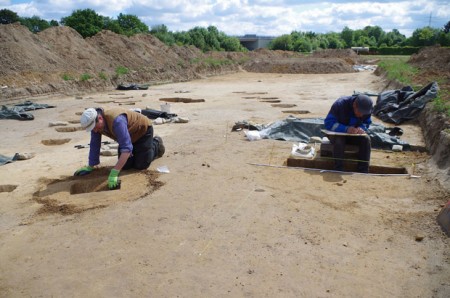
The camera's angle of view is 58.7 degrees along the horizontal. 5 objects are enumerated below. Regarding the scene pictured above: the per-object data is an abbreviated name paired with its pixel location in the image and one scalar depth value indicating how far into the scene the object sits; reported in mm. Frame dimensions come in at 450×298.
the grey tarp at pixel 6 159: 6734
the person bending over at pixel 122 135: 5105
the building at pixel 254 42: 91000
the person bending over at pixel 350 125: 5973
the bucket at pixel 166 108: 11175
